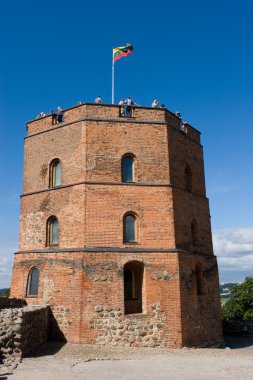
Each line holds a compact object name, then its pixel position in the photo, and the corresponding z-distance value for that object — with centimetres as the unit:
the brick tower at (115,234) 1469
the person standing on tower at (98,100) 1760
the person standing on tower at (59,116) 1777
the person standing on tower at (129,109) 1730
